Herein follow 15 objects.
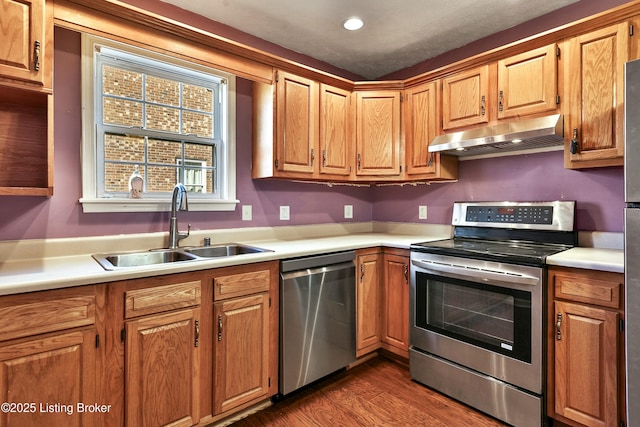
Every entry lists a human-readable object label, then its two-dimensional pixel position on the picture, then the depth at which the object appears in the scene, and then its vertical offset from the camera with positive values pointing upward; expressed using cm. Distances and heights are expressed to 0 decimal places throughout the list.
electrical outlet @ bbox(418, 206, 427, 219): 311 +0
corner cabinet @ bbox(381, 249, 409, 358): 247 -68
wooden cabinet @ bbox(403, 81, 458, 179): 268 +63
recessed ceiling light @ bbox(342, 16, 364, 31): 243 +138
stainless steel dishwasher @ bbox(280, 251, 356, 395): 205 -68
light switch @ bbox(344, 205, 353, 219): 332 +1
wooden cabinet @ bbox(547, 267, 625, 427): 160 -67
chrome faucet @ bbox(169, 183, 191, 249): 211 +3
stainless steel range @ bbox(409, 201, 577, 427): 183 -59
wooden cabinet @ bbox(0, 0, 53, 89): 143 +74
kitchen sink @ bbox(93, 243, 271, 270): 192 -26
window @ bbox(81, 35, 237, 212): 201 +56
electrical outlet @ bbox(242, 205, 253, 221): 262 -1
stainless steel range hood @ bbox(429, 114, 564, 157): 203 +48
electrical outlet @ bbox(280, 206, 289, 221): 284 -1
